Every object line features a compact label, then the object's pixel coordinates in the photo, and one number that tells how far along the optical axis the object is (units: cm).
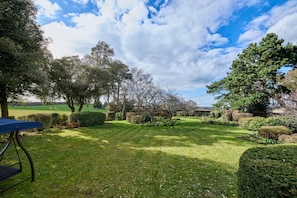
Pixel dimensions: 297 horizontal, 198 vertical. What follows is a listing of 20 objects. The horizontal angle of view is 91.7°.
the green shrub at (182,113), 2903
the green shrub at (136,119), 1596
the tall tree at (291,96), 914
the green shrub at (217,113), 2272
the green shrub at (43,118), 1007
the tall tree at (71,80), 1408
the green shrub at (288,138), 747
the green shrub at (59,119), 1243
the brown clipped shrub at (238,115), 1658
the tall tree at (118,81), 2228
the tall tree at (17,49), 677
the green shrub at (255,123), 1160
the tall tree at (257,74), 1553
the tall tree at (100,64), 1653
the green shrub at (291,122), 915
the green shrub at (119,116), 2155
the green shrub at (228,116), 1862
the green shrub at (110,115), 2055
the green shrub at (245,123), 1333
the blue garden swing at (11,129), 282
